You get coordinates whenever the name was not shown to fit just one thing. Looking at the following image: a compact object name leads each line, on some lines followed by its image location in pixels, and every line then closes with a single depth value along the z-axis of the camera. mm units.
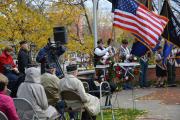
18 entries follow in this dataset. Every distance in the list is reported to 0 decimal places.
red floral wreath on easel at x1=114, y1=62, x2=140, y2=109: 15016
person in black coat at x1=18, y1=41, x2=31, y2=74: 12711
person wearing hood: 7633
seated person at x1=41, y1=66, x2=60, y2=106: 8742
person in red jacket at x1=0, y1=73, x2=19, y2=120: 6250
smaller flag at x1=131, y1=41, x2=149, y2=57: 13329
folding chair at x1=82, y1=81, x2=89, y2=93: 9953
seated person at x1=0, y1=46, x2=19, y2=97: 12078
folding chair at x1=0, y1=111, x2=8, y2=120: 5895
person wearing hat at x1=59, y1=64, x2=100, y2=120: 8516
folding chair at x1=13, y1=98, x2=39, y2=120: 6930
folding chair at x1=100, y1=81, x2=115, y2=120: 10109
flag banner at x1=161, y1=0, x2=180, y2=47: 12719
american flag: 11688
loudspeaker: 13582
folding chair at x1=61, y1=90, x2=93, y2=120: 8512
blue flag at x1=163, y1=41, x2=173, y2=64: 13865
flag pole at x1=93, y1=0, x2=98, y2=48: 19594
